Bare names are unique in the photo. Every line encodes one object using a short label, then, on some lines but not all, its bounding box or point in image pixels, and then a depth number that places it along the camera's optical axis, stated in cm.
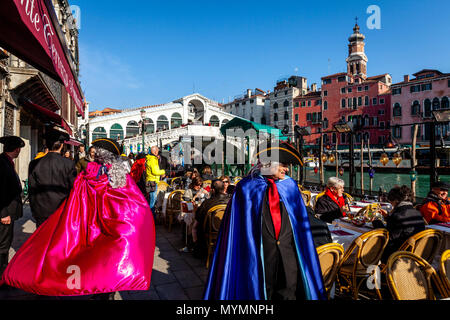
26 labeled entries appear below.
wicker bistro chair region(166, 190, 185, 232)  586
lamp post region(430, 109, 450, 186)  560
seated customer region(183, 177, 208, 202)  517
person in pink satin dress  245
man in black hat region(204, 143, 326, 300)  209
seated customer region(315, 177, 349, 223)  408
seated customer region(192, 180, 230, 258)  387
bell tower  5595
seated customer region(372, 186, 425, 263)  292
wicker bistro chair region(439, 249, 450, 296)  196
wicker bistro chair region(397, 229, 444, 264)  265
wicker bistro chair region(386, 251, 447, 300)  197
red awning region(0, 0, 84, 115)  126
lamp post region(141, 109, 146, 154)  1396
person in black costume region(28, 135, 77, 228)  322
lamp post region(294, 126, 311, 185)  885
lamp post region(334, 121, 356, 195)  813
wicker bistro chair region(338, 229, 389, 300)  272
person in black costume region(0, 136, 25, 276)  300
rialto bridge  2933
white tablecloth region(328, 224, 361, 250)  327
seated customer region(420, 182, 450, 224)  384
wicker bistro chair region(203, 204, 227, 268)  373
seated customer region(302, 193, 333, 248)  258
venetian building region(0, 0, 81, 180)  752
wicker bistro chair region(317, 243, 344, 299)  237
